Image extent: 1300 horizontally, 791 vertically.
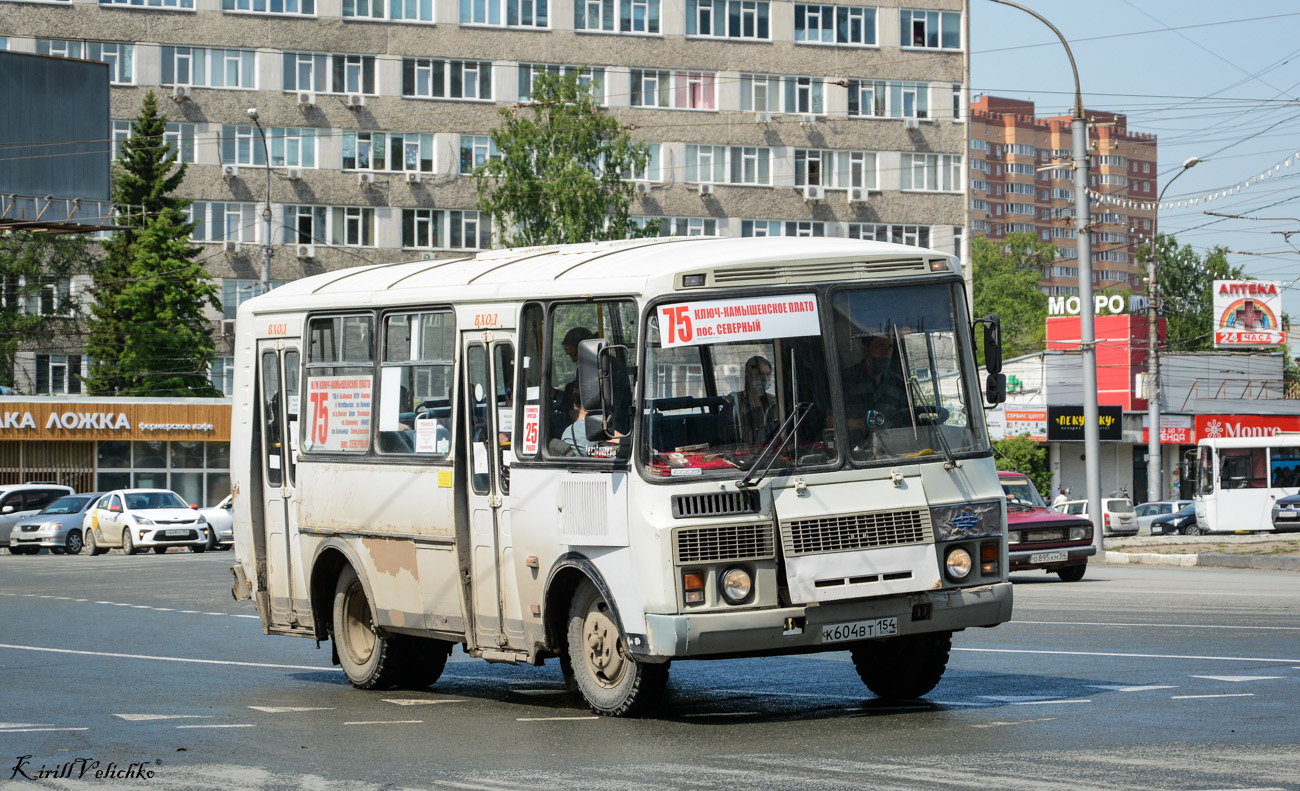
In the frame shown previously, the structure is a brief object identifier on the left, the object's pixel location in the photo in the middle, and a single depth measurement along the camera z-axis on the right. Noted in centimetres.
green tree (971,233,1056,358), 13312
